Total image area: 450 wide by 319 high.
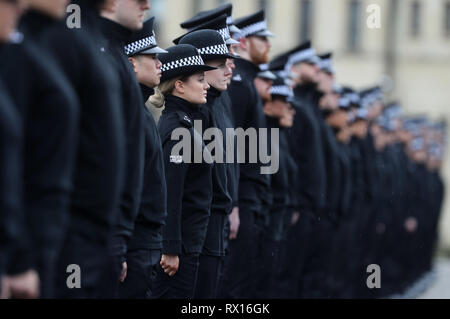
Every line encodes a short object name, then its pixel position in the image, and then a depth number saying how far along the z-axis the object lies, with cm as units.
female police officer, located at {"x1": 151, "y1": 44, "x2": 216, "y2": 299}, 1837
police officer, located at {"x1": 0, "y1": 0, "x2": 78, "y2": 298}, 1131
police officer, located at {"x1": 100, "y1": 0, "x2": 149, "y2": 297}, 1403
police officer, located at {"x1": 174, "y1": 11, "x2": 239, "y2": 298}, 2106
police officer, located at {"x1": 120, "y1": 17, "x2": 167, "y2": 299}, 1600
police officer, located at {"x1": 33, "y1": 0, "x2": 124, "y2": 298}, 1220
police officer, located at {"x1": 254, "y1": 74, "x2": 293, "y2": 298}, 2486
